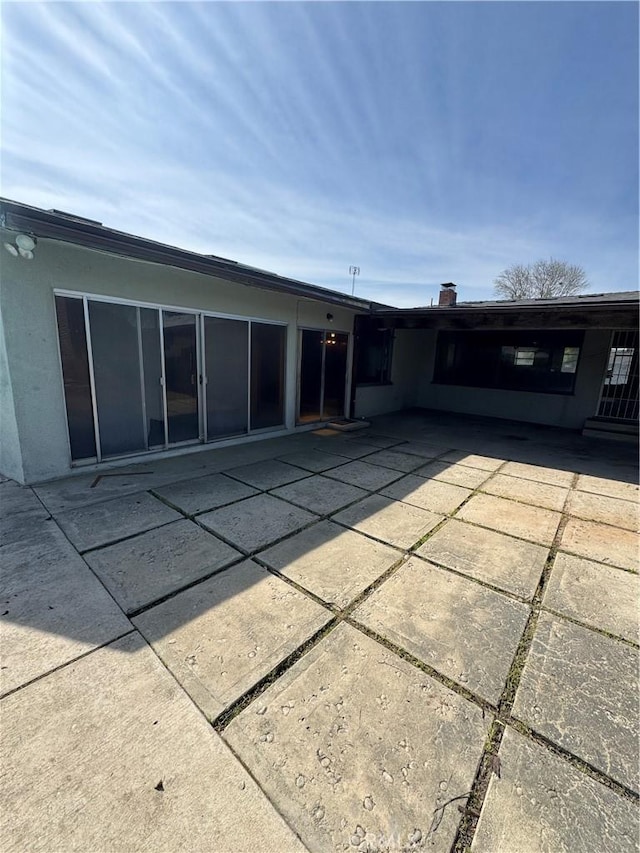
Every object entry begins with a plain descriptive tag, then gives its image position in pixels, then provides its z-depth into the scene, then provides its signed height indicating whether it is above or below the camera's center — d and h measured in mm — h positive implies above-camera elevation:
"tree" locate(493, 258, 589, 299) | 18062 +4590
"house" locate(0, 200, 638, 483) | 3637 +43
